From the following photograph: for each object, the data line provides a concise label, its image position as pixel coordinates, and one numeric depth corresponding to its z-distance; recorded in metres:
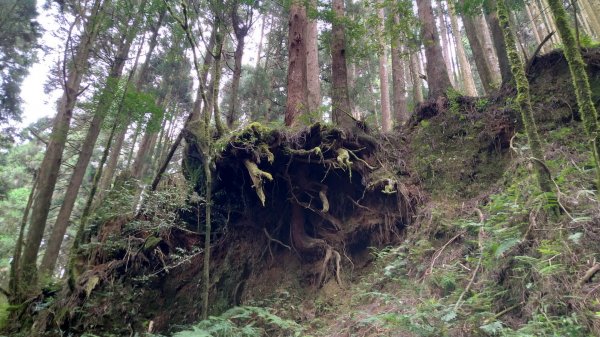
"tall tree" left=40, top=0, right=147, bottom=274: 8.48
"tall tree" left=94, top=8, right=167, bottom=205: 11.44
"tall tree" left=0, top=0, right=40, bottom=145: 12.52
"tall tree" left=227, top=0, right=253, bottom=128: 8.20
